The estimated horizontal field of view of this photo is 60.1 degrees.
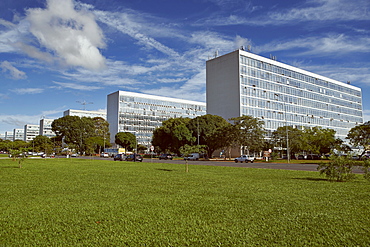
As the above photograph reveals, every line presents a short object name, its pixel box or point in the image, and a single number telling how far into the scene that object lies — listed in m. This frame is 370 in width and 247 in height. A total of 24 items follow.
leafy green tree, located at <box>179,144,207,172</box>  25.06
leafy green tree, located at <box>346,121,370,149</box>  54.99
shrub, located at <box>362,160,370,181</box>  14.83
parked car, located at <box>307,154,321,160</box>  69.61
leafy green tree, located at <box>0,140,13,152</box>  105.95
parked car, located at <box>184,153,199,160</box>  66.16
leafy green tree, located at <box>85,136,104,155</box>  88.21
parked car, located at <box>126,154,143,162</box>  51.61
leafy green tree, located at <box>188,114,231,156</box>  71.90
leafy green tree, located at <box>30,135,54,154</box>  66.50
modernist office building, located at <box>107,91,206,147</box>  123.31
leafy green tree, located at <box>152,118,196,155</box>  73.44
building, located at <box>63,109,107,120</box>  172.26
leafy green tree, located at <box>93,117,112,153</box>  104.72
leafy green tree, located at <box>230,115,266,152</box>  61.06
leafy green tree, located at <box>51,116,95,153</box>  92.19
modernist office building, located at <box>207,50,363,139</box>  82.81
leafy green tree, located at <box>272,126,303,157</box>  63.41
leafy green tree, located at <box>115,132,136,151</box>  106.40
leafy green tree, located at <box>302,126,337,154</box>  63.87
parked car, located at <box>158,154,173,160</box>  66.31
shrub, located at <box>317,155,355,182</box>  15.55
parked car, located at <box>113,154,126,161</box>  57.82
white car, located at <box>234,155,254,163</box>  52.36
